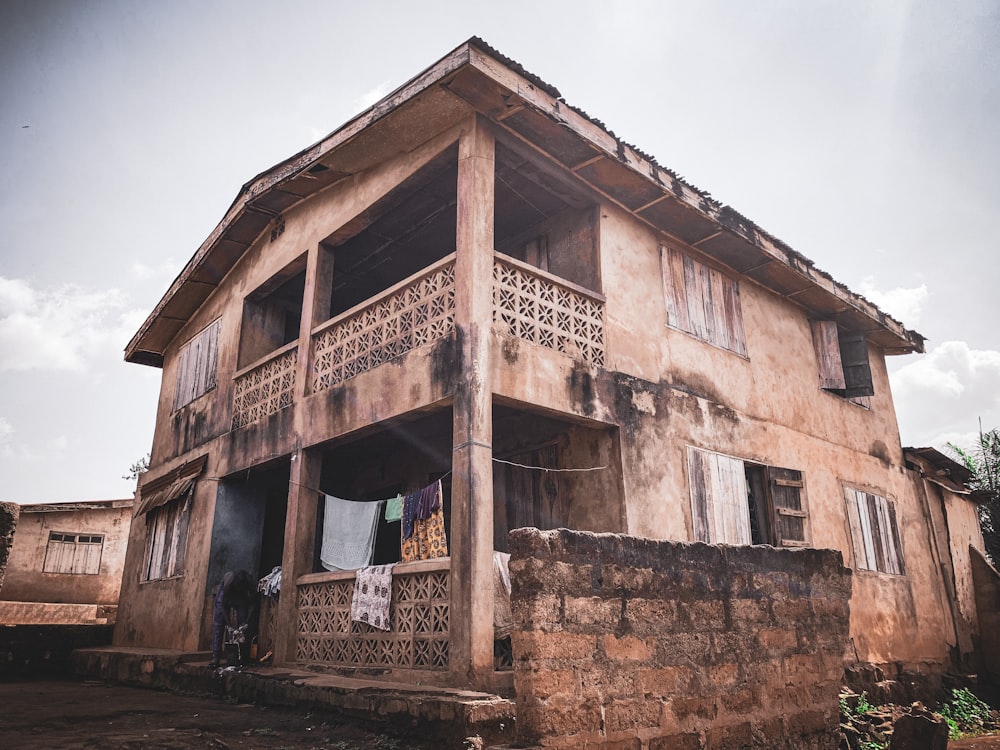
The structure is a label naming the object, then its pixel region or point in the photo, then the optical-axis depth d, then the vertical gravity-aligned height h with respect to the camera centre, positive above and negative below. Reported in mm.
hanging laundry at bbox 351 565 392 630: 7512 +287
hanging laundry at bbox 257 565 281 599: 9312 +505
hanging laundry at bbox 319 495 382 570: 8969 +1050
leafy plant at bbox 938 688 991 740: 10547 -1276
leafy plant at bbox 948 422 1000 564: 18953 +3707
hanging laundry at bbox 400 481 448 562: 8053 +943
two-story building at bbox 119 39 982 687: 7570 +2832
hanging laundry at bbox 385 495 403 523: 8453 +1247
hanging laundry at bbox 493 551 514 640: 6660 +221
